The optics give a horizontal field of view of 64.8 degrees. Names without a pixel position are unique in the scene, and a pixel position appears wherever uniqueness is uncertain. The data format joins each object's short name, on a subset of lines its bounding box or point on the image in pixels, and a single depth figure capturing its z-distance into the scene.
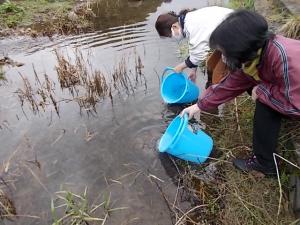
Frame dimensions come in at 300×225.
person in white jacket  2.70
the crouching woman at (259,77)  1.61
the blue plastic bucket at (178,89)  2.92
